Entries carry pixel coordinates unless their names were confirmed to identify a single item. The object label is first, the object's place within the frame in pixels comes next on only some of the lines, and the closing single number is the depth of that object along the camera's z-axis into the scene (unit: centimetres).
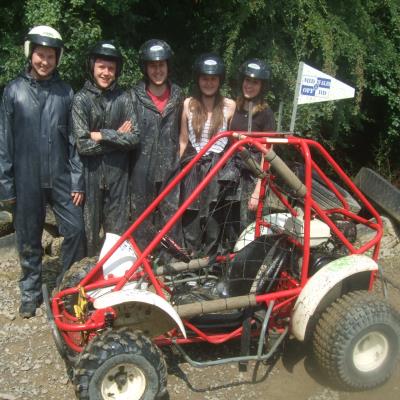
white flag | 461
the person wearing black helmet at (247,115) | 455
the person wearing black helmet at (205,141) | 458
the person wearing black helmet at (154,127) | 447
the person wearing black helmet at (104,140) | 422
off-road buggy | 326
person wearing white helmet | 405
